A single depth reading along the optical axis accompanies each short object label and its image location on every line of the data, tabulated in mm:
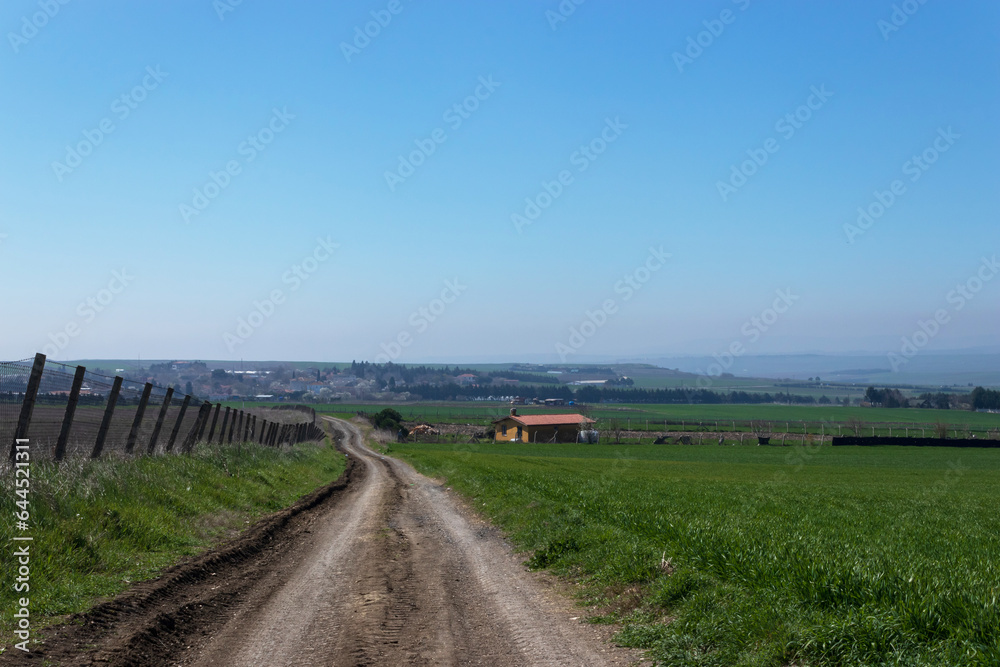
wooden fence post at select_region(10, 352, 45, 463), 10922
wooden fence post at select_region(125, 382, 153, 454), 15070
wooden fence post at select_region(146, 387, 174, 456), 16473
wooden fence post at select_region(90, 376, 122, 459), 13365
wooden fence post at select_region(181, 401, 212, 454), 19188
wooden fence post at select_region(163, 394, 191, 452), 17625
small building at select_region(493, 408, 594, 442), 104500
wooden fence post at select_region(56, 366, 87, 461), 12133
